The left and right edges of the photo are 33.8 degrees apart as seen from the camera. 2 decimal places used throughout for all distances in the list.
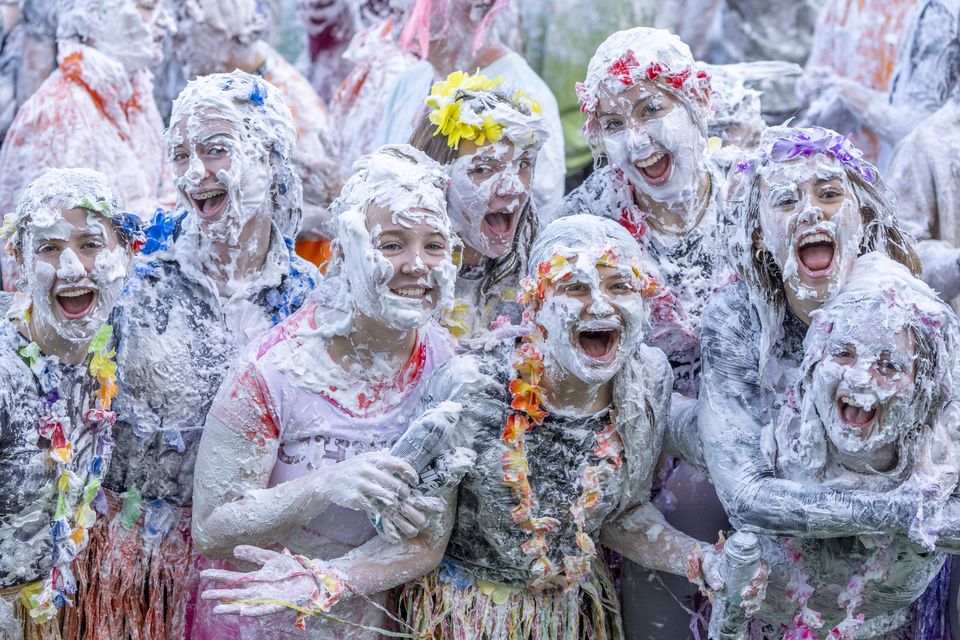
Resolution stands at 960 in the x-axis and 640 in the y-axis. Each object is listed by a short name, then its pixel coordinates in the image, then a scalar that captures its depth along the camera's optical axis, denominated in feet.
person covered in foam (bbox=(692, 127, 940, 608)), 11.36
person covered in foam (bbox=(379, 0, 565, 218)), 16.71
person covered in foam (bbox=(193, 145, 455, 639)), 11.73
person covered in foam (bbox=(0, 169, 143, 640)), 11.79
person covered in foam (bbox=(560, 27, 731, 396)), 13.42
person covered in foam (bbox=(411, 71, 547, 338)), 13.55
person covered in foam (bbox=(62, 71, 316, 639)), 12.87
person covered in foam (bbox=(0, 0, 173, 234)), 17.03
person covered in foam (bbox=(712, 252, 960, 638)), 11.09
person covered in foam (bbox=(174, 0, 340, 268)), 19.48
